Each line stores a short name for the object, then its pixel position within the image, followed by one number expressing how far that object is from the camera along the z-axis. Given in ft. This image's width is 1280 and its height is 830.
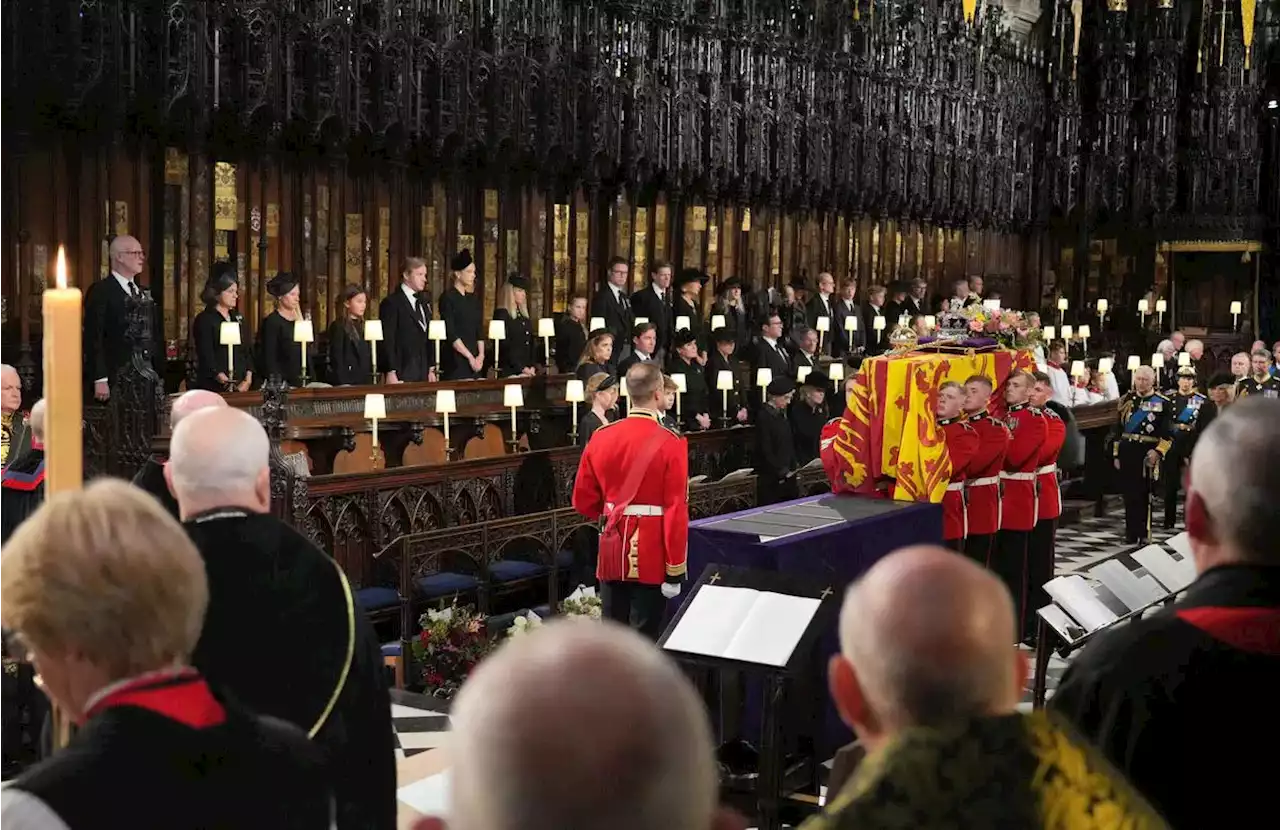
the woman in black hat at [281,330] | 39.65
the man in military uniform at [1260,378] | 51.19
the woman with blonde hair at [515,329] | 46.93
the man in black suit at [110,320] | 36.45
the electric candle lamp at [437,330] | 43.19
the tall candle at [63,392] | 7.00
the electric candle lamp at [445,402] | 34.22
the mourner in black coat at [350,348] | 40.88
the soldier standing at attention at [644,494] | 24.43
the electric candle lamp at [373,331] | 41.75
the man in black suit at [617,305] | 49.55
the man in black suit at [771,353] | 49.26
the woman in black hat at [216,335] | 37.17
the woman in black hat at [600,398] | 33.17
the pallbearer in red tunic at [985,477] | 30.78
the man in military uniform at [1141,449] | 47.83
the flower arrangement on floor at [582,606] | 29.27
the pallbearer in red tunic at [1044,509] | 32.96
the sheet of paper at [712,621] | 18.35
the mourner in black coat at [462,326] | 44.39
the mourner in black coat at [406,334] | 43.06
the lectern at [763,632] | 17.92
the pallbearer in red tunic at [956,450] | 29.58
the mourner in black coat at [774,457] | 40.29
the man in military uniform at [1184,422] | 48.75
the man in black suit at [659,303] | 51.83
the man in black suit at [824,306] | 58.90
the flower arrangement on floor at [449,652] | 26.55
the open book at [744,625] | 17.99
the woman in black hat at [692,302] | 50.88
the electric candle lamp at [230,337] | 36.65
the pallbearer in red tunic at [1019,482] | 32.12
